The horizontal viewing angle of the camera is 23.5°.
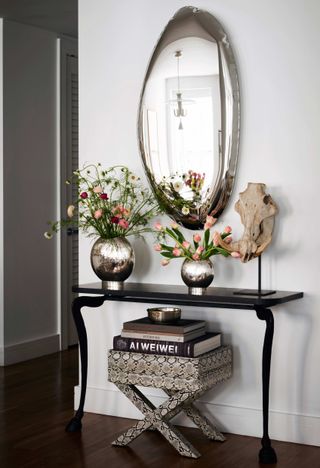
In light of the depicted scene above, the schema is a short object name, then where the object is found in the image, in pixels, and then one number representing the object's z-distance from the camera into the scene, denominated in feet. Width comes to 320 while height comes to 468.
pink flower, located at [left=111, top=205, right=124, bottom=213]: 12.74
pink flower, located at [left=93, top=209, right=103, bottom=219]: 12.62
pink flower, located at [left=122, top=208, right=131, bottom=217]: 12.74
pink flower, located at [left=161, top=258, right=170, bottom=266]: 12.43
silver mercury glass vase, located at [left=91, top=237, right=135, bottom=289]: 12.69
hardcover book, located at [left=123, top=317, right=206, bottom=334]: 11.76
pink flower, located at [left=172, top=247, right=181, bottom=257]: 12.00
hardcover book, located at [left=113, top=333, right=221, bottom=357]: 11.55
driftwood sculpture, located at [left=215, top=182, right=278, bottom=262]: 11.75
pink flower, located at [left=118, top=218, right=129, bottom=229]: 12.60
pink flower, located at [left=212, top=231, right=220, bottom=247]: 11.78
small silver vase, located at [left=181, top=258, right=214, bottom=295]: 11.92
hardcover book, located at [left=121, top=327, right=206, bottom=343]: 11.68
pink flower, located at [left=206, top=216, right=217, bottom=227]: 11.94
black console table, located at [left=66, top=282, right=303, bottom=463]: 11.10
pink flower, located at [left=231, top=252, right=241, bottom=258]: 11.48
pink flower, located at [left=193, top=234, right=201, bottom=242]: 11.96
